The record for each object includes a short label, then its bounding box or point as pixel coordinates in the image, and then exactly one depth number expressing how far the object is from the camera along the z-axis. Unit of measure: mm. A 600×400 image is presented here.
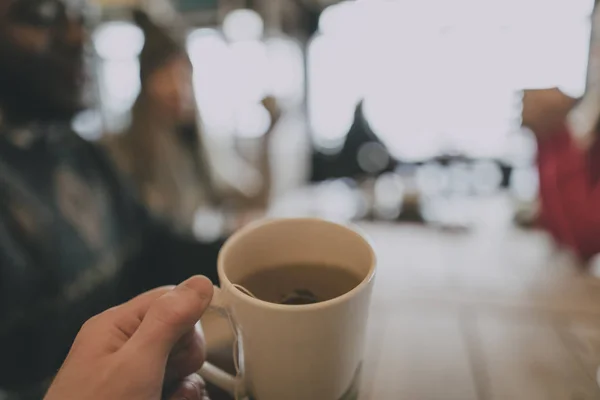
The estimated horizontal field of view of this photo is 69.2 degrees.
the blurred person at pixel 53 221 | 609
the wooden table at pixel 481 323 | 386
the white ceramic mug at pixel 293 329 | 250
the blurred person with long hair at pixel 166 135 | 1292
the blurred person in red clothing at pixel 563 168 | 787
